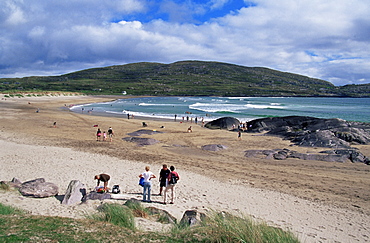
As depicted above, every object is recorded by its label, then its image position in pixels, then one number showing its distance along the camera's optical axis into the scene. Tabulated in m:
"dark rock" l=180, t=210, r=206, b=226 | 7.33
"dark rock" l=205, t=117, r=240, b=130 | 32.91
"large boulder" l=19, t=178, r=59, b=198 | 9.45
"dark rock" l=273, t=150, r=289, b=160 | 17.87
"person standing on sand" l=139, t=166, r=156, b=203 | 9.85
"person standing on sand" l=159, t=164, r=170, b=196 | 10.09
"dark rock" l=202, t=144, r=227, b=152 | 20.55
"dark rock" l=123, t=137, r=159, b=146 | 22.06
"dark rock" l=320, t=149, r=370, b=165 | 16.75
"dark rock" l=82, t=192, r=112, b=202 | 9.51
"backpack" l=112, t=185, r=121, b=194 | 10.49
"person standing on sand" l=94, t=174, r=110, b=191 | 10.28
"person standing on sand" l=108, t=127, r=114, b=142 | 23.35
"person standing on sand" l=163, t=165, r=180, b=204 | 9.71
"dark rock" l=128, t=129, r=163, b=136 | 26.94
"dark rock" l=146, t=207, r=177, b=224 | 7.97
